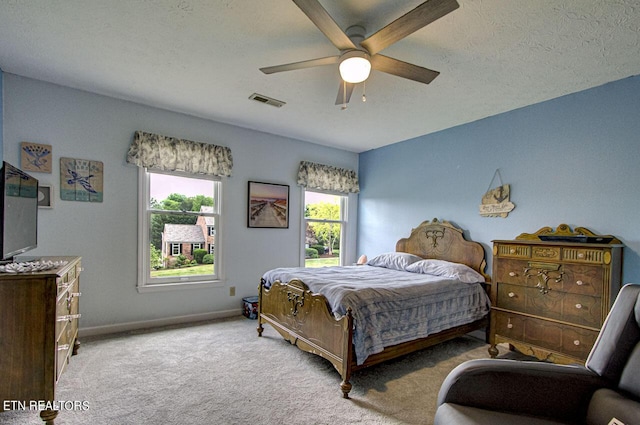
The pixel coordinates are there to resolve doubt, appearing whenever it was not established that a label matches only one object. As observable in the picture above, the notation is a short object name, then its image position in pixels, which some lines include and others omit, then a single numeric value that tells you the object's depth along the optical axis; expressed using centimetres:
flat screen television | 180
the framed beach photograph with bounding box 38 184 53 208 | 296
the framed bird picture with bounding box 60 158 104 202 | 307
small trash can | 391
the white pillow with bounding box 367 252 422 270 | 393
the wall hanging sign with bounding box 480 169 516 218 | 340
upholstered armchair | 123
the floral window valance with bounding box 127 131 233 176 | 339
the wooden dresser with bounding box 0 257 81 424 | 166
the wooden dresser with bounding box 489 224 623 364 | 239
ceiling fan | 154
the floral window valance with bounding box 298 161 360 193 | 466
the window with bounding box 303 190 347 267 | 487
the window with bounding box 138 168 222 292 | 352
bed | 231
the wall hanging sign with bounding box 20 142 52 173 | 289
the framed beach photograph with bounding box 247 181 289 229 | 423
